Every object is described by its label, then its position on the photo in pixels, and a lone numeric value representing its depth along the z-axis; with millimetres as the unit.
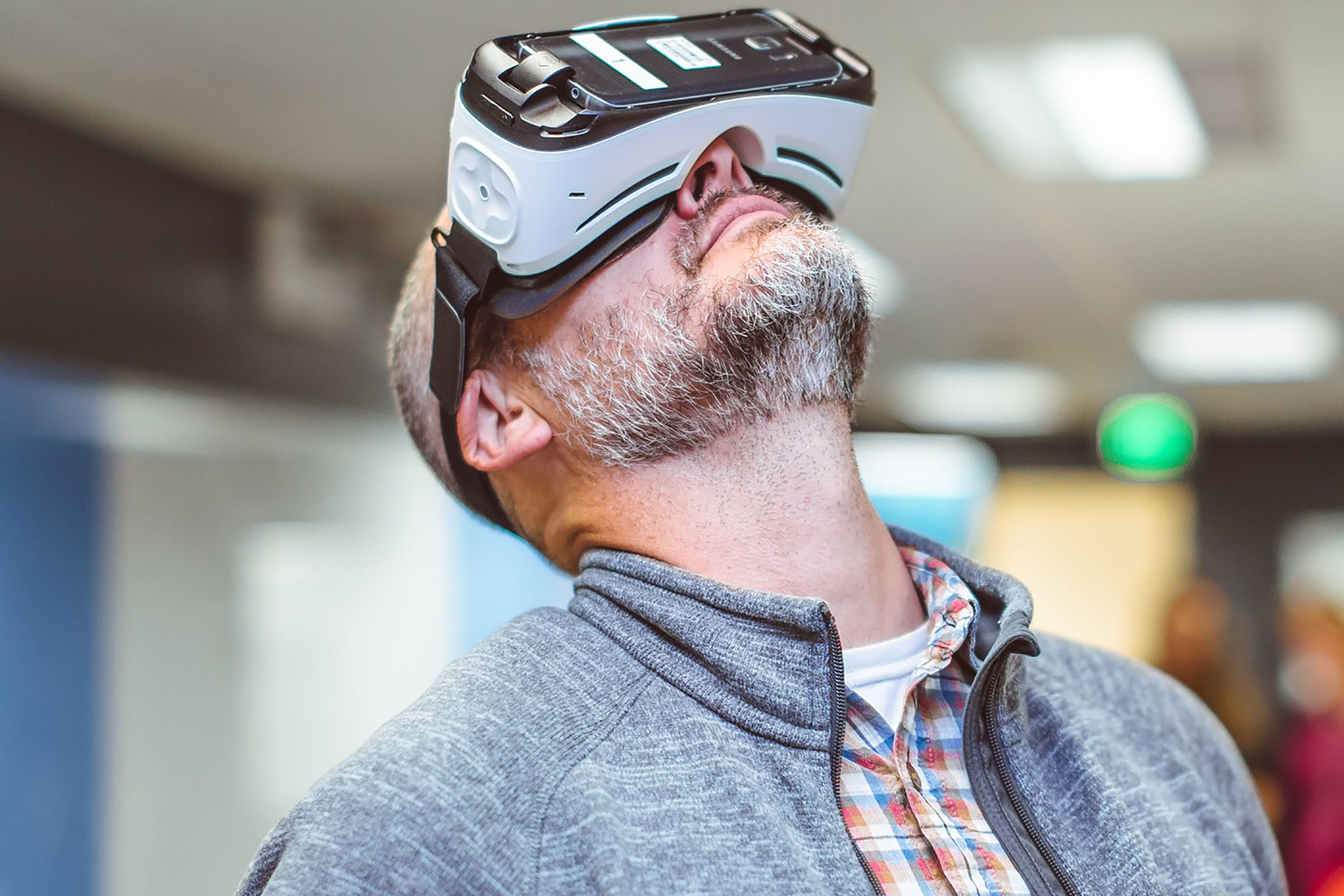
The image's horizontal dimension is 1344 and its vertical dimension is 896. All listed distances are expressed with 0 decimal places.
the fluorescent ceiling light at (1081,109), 2309
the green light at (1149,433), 6715
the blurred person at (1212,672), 4840
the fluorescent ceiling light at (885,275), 3633
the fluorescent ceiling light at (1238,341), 4562
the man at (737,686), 729
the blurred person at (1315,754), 3303
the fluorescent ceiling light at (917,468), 6055
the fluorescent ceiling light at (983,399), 5910
